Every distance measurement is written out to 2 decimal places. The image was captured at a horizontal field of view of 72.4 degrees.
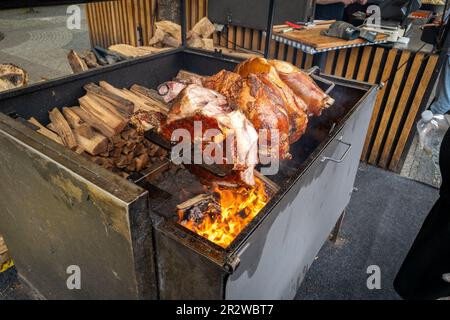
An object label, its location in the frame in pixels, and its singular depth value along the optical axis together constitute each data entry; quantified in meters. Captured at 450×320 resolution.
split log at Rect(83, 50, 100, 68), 3.85
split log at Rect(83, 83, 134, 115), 2.40
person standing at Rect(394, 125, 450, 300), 2.09
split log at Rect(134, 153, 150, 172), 2.44
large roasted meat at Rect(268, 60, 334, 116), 2.07
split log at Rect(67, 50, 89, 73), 3.42
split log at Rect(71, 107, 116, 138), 2.27
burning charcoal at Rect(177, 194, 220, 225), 1.68
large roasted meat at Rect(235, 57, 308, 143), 1.87
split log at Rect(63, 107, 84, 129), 2.27
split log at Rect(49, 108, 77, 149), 2.19
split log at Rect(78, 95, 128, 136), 2.28
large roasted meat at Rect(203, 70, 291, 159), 1.68
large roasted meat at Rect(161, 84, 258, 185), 1.49
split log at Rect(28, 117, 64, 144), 2.12
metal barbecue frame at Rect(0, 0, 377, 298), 1.11
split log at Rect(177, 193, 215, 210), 1.71
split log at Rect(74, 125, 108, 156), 2.19
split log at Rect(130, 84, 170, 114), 2.65
